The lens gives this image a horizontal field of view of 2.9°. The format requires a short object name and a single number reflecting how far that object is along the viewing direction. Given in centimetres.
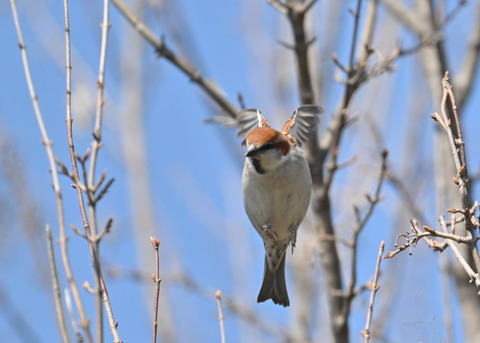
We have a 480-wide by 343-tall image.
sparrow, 704
